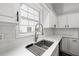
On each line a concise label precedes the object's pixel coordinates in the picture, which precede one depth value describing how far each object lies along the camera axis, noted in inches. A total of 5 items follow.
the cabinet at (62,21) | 113.3
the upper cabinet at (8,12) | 19.7
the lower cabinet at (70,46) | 89.4
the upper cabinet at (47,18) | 85.6
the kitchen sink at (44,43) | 59.4
